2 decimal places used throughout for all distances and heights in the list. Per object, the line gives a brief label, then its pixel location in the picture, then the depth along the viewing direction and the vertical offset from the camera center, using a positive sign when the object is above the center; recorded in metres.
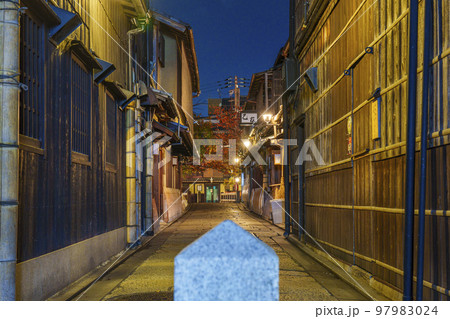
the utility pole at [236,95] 54.34 +9.76
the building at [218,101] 77.31 +13.00
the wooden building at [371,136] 5.79 +0.69
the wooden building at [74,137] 6.89 +0.78
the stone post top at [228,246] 2.34 -0.36
